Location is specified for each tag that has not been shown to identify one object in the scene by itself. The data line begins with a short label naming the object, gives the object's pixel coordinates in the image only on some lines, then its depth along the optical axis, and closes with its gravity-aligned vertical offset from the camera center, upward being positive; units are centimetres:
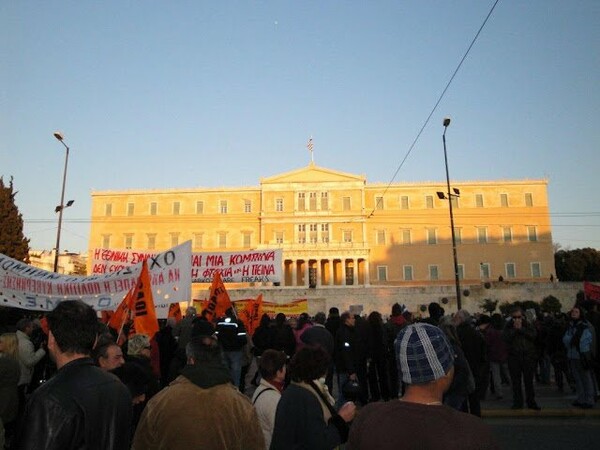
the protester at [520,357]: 852 -82
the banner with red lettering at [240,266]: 1561 +138
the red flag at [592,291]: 1284 +43
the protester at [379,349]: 938 -74
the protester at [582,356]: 842 -80
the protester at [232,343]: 890 -58
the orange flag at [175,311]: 1311 -3
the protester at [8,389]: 471 -73
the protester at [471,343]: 777 -53
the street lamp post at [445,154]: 2231 +689
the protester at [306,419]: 313 -69
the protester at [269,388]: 382 -62
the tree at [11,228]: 3016 +494
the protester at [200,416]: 250 -54
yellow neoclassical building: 5581 +934
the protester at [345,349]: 852 -68
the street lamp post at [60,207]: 1973 +409
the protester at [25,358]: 685 -64
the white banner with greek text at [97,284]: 934 +49
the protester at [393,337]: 945 -55
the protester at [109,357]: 430 -39
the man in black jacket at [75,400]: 215 -40
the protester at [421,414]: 176 -39
